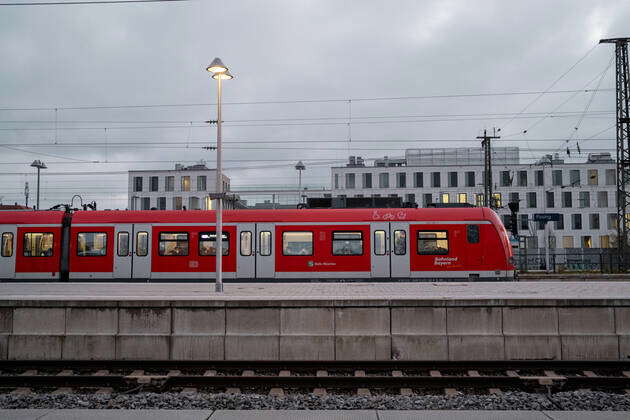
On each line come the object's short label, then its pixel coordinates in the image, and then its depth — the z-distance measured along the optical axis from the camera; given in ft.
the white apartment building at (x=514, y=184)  204.74
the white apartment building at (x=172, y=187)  222.89
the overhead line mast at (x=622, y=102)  96.53
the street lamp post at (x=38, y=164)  132.57
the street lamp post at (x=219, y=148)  47.83
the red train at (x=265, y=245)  68.08
